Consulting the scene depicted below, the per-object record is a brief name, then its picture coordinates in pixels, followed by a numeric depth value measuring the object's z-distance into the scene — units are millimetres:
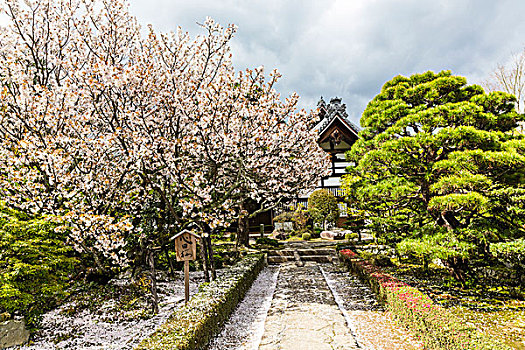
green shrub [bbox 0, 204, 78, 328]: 4906
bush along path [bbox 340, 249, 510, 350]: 3662
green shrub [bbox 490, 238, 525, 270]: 5477
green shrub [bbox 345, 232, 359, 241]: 15106
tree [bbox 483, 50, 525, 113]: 19969
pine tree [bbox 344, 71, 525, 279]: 6082
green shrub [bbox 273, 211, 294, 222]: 17641
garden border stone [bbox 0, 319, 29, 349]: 5105
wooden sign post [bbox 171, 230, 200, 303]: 6629
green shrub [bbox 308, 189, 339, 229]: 17298
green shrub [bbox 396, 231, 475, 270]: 5992
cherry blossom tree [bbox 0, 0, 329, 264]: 6023
